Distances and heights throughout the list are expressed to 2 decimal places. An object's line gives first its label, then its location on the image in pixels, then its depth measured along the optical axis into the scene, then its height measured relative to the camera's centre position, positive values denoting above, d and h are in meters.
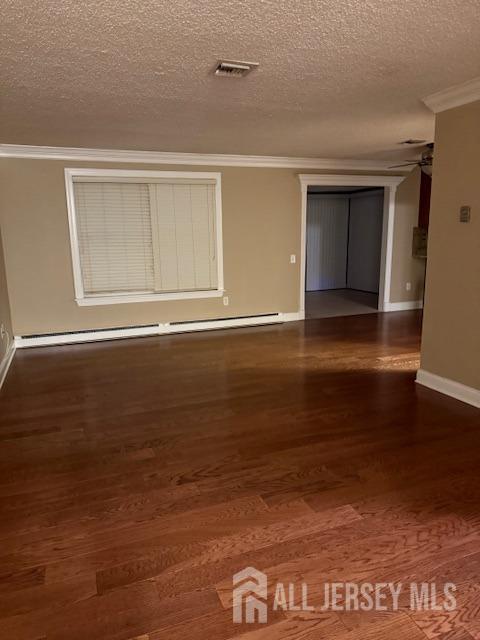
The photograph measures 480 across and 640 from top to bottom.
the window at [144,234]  5.46 +0.04
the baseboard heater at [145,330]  5.48 -1.26
